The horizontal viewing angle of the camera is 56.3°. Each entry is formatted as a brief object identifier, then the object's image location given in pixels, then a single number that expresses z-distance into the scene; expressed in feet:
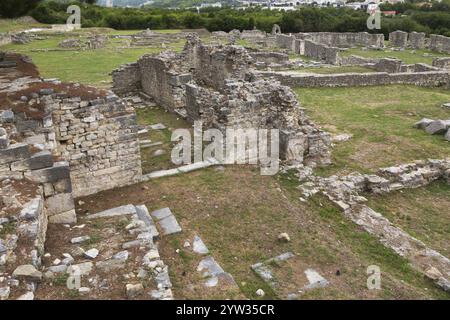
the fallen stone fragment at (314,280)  24.06
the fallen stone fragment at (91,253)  22.29
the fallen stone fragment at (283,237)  28.66
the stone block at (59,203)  26.73
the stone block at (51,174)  26.27
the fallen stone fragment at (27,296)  18.12
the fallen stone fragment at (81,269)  20.84
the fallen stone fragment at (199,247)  26.84
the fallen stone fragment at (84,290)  19.55
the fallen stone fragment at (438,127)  54.29
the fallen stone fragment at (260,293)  23.26
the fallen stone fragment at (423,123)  56.85
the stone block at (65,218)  26.89
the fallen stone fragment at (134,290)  19.41
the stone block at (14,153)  25.63
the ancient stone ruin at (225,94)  42.06
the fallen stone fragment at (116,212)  28.27
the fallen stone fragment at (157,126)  53.42
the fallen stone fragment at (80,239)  23.94
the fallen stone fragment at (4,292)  17.83
